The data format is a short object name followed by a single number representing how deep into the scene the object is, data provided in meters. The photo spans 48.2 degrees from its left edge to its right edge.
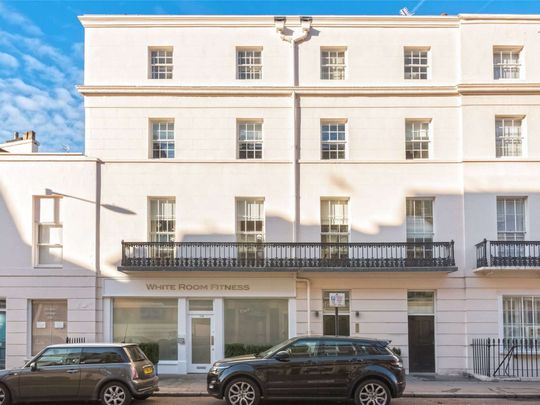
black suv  13.57
